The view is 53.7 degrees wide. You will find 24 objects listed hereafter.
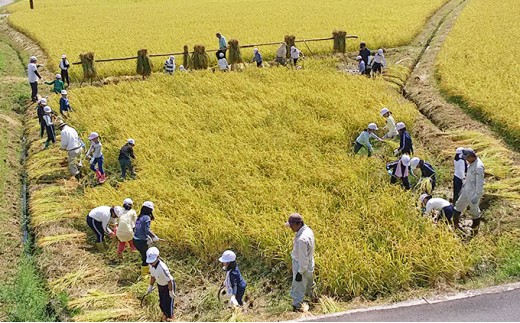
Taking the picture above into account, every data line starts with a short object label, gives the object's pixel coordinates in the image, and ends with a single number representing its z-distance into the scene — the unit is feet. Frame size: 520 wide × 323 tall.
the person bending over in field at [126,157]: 31.71
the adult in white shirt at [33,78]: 47.91
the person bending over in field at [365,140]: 32.91
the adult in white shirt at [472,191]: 24.36
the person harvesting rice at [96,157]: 32.23
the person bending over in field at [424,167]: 28.84
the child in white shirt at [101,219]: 25.52
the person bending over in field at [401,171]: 28.30
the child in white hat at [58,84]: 48.65
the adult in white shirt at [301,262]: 19.38
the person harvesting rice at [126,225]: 24.27
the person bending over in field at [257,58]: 57.79
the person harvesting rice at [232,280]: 19.39
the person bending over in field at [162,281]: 19.33
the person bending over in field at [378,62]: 52.60
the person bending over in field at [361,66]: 53.63
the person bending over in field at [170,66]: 54.34
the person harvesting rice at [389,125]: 34.94
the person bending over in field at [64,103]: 42.55
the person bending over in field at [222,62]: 55.72
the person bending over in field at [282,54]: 59.11
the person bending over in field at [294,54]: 57.67
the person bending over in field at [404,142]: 31.58
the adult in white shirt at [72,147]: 33.01
